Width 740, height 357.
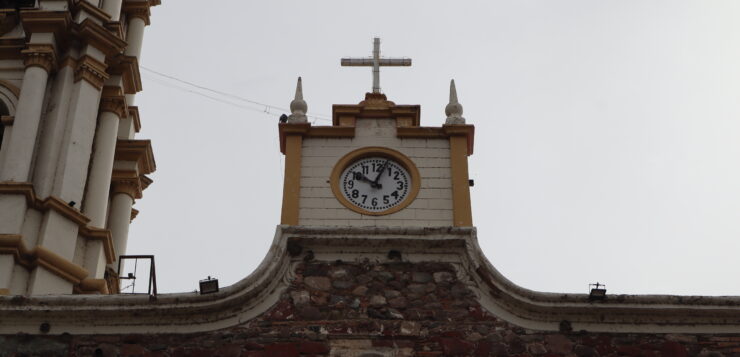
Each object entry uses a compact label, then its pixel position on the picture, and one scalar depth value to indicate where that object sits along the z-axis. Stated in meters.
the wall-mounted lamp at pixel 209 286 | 16.34
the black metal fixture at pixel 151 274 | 16.71
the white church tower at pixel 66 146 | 22.17
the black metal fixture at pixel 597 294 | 16.39
